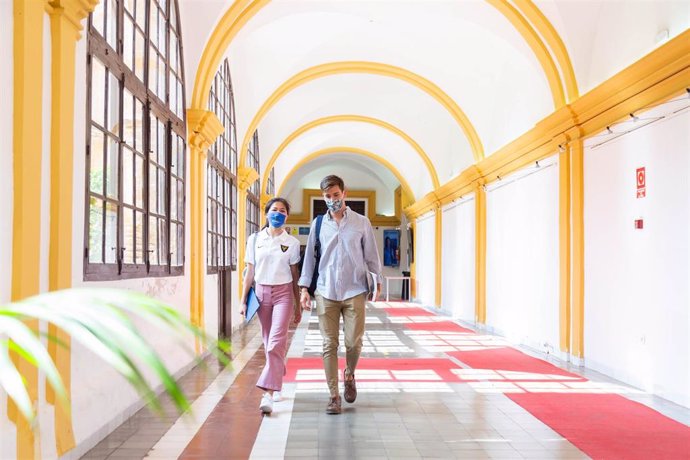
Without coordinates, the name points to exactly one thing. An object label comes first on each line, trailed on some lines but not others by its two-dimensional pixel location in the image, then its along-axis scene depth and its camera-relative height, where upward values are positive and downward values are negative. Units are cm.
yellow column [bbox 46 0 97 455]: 341 +49
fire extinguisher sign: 618 +67
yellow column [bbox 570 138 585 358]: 766 +4
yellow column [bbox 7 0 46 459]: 301 +44
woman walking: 480 -19
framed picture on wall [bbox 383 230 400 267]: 2834 +37
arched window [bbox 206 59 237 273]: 928 +110
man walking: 478 -14
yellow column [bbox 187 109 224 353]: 742 +74
